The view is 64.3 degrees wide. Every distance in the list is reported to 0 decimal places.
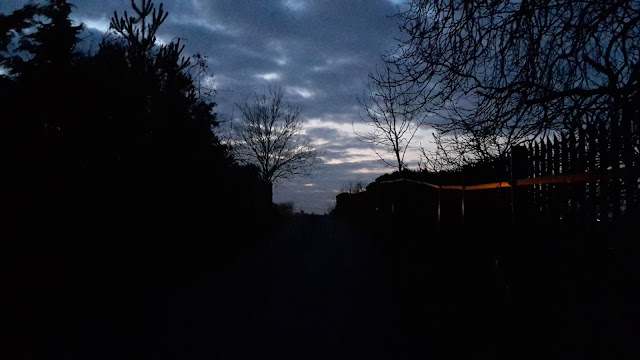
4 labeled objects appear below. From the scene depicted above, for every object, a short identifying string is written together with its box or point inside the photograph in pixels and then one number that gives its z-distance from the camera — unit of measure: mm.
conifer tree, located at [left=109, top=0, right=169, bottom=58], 16125
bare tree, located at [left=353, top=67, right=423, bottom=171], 19634
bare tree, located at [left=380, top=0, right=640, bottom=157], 5398
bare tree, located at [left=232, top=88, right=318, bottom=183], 36812
